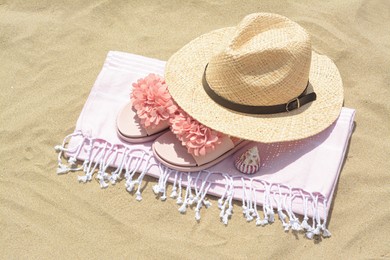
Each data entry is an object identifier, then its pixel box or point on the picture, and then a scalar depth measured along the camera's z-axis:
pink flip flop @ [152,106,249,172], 2.30
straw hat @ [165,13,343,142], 2.21
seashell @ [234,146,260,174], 2.37
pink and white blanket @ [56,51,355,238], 2.31
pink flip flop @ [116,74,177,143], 2.44
